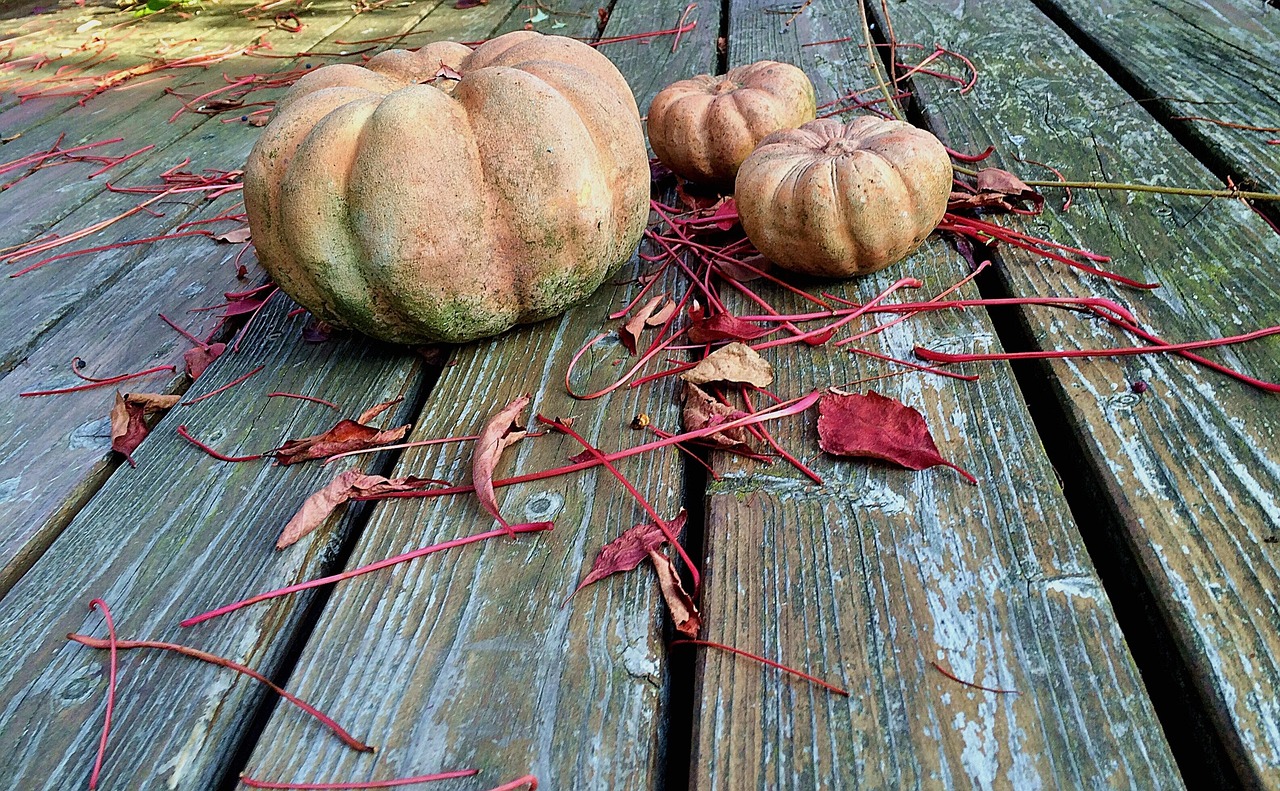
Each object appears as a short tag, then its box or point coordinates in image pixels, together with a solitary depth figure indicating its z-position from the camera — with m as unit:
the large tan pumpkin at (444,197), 0.45
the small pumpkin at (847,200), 0.50
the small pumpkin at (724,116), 0.64
